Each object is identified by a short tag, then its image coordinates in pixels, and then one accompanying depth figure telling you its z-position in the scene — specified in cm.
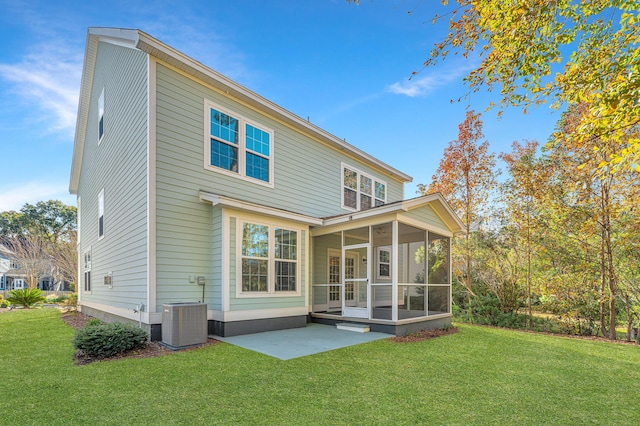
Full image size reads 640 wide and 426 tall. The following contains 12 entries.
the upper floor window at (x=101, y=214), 1065
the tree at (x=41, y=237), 2242
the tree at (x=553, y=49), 378
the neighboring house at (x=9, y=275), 2972
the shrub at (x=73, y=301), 1461
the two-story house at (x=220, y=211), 729
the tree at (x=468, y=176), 1267
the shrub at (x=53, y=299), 1975
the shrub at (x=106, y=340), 555
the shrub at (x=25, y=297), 1538
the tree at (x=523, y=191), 1019
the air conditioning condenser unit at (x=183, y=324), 628
